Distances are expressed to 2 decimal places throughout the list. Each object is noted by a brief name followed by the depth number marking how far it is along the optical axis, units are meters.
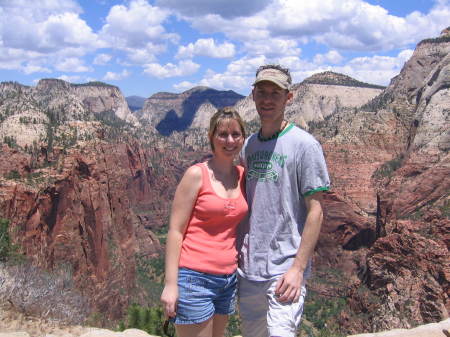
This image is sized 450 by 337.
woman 4.80
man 4.81
